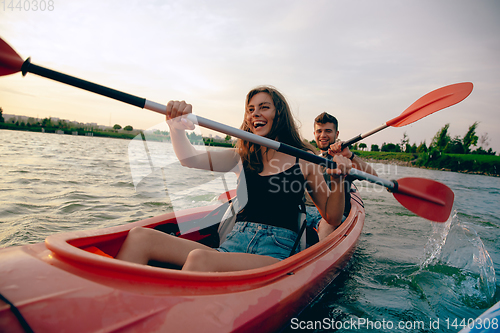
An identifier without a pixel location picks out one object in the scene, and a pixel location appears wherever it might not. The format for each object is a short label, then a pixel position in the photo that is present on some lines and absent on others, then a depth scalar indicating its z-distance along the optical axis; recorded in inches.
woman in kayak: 61.4
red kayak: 37.5
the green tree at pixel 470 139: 1391.5
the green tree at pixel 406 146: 1716.3
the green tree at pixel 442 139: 1409.9
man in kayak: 129.2
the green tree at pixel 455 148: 1394.3
